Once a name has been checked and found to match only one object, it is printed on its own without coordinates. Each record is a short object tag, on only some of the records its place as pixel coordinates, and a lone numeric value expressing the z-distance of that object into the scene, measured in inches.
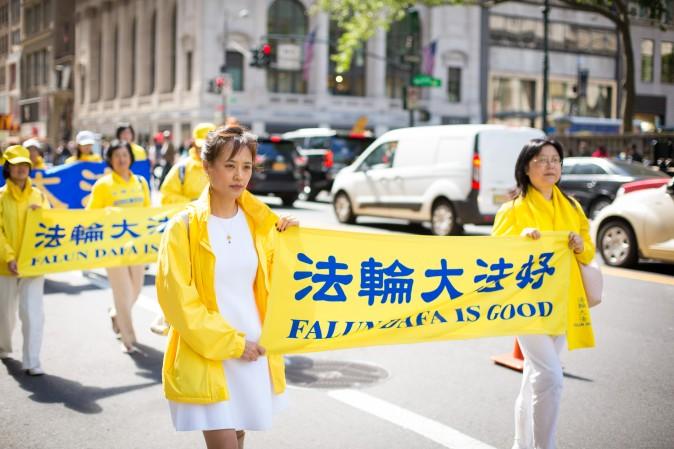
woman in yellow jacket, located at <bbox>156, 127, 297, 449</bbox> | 125.3
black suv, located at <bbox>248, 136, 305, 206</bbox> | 853.8
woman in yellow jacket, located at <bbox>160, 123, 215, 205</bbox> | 302.7
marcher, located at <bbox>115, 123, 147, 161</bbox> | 377.7
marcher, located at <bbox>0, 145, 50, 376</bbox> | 245.1
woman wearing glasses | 165.5
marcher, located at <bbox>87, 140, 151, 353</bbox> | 273.7
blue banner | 424.5
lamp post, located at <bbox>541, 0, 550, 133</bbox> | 1066.1
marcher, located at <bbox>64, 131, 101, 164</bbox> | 442.6
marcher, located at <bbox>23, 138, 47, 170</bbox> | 394.3
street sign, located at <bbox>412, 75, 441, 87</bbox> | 1234.6
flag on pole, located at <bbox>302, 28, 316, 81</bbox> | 2140.3
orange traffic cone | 251.3
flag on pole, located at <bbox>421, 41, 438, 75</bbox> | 2159.6
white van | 565.3
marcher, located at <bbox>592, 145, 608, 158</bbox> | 974.9
